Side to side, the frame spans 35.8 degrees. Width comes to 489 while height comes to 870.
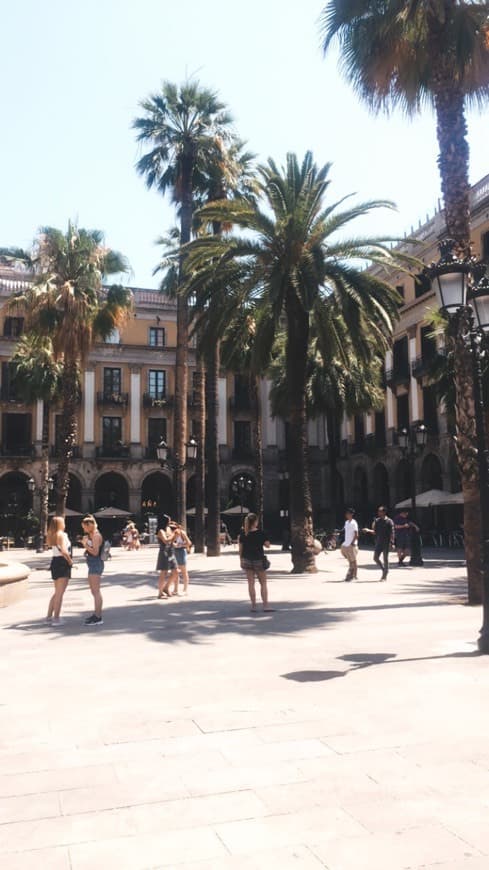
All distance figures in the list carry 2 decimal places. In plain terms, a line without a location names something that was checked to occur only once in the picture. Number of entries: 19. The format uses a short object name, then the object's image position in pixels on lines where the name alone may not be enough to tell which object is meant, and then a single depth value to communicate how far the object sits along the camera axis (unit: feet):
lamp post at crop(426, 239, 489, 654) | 26.96
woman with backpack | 33.30
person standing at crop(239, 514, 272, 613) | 35.42
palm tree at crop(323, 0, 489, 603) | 38.68
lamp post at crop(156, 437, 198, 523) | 91.41
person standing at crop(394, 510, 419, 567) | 72.11
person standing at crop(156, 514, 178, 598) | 42.34
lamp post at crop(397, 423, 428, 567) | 70.38
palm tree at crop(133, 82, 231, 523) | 91.71
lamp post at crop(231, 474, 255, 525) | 159.45
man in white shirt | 54.29
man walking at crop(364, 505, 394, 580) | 55.63
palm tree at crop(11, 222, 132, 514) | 75.56
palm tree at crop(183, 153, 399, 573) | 56.34
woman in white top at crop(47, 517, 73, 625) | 32.94
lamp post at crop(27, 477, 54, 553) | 106.32
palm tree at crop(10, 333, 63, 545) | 112.06
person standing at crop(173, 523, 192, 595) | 43.98
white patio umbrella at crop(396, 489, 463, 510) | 100.99
